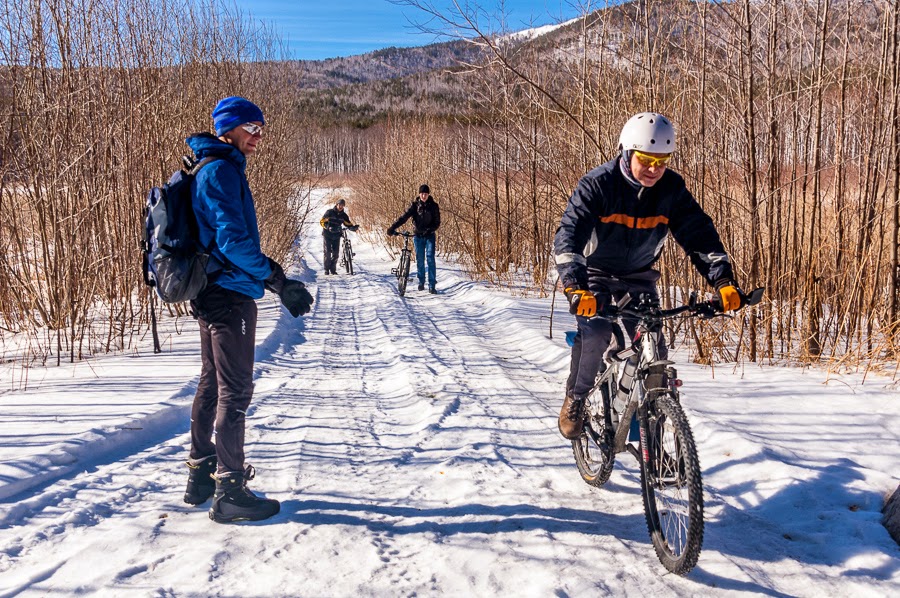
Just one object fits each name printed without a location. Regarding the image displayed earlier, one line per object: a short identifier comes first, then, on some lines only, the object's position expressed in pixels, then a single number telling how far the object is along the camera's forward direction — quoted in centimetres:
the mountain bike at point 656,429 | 269
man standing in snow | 314
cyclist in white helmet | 325
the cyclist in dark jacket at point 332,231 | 1702
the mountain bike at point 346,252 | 1744
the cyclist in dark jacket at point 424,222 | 1294
